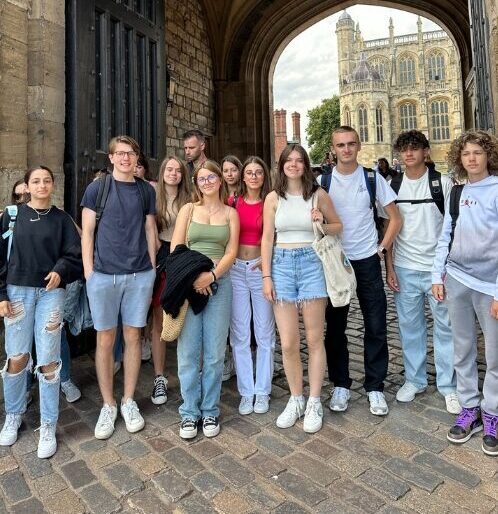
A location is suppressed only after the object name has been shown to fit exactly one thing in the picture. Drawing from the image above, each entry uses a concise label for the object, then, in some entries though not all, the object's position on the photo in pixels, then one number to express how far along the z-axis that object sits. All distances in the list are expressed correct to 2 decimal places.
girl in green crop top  2.99
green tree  56.06
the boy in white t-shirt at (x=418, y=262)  3.21
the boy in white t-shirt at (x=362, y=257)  3.17
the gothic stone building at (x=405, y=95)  66.69
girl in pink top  3.26
